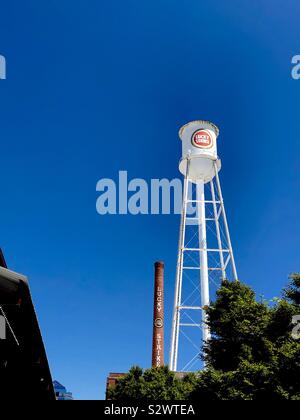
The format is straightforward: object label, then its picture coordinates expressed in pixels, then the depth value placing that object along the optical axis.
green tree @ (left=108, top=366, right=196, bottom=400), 40.75
